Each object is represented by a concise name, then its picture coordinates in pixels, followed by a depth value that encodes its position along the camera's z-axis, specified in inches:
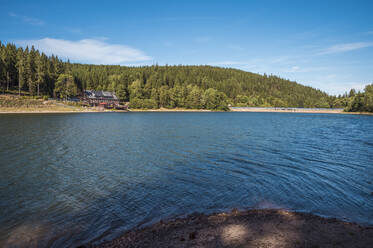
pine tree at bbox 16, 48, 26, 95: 4175.7
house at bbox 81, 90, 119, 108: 5341.5
